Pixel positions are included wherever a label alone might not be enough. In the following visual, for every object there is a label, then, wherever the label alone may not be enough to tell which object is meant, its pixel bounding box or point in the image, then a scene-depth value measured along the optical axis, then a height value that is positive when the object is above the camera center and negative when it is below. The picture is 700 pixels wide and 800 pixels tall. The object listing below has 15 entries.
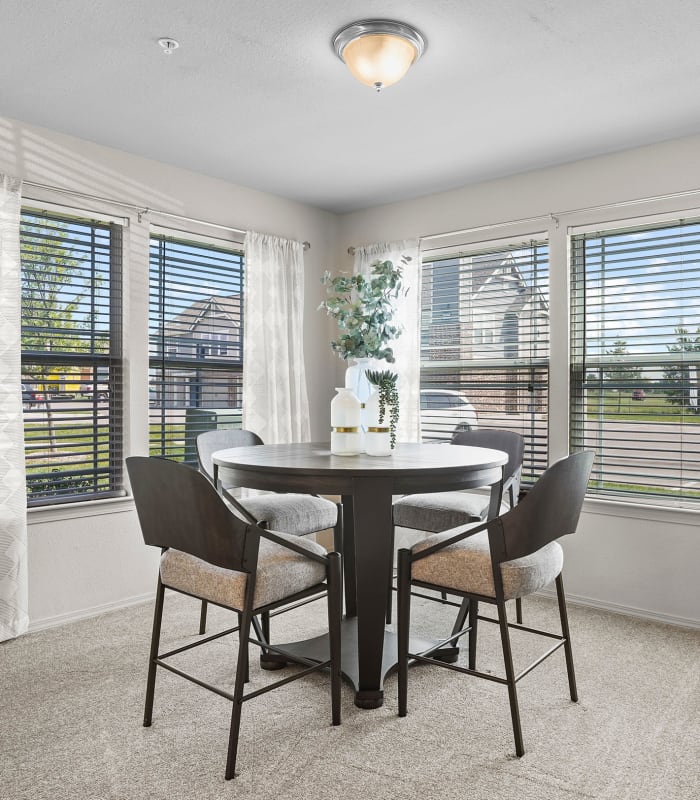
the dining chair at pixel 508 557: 2.16 -0.58
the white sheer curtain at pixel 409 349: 4.40 +0.26
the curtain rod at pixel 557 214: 3.41 +0.98
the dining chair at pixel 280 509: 3.00 -0.56
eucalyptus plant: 4.09 +0.47
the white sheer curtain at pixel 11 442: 3.11 -0.24
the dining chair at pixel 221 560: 2.03 -0.56
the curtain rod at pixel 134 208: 3.36 +1.01
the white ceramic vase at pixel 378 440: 2.69 -0.21
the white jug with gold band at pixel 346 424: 2.73 -0.14
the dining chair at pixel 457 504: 3.23 -0.58
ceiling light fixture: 2.36 +1.24
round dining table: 2.30 -0.34
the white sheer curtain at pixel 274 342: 4.24 +0.31
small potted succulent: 2.70 -0.10
